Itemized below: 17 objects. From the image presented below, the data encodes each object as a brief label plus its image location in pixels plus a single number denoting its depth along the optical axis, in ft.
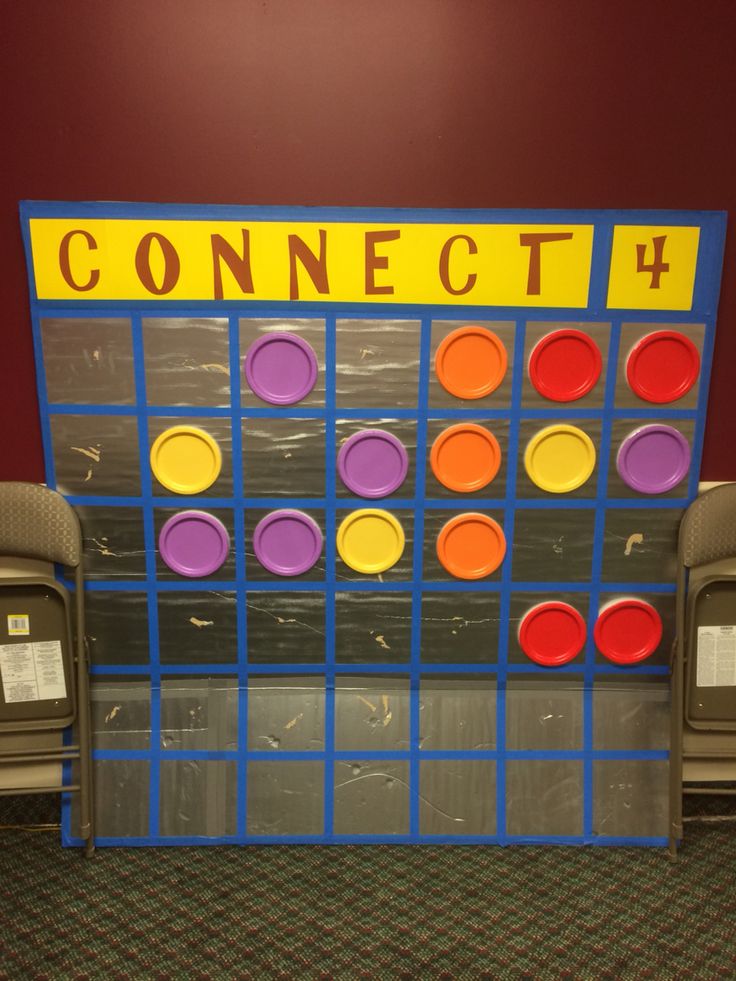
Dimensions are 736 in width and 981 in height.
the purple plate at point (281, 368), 6.03
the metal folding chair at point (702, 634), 6.26
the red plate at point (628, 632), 6.59
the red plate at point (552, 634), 6.57
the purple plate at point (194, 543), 6.34
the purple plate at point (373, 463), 6.24
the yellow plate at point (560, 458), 6.27
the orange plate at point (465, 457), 6.24
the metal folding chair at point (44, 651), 6.13
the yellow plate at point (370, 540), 6.40
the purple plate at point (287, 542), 6.37
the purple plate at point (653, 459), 6.29
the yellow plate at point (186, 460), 6.19
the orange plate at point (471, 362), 6.06
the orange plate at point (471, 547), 6.43
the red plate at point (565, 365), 6.08
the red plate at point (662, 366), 6.12
